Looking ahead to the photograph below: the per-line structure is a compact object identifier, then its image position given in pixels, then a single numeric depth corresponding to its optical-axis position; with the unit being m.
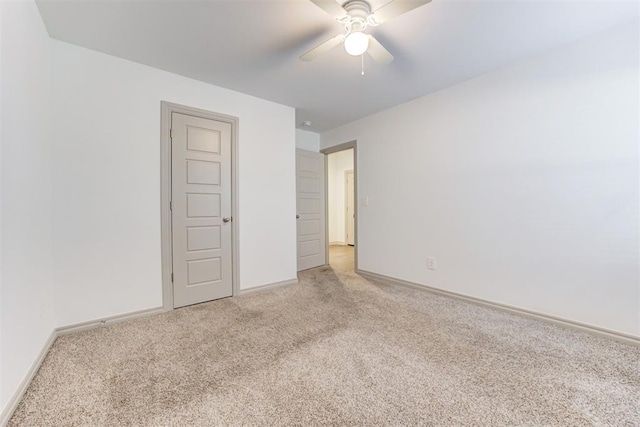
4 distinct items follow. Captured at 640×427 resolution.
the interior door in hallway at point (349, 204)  7.55
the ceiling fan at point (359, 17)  1.52
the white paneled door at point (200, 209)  2.66
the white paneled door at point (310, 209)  4.35
